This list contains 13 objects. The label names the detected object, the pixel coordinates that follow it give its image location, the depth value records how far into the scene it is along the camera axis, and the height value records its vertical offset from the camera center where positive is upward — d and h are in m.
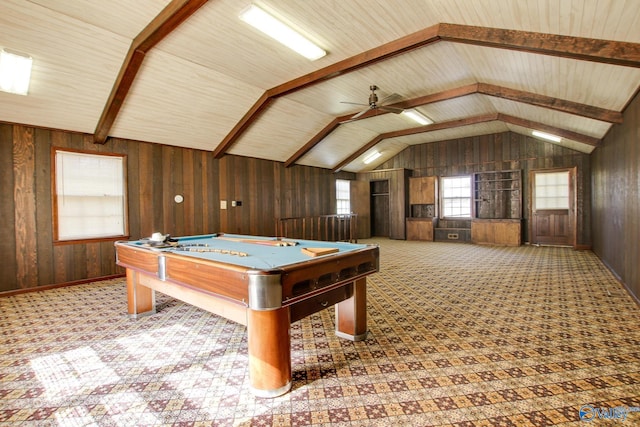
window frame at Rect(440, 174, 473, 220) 9.45 +0.30
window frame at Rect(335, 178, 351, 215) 10.77 +0.63
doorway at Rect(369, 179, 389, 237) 11.86 -0.06
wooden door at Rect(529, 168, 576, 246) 7.84 -0.05
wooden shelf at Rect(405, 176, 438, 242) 10.06 -0.04
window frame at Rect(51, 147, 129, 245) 4.84 +0.17
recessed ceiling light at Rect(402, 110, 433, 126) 7.05 +2.29
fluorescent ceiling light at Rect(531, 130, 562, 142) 7.08 +1.74
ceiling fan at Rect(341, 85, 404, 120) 5.42 +2.00
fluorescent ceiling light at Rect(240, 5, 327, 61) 3.35 +2.22
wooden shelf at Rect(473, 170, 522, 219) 8.83 +0.36
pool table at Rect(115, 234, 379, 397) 1.89 -0.55
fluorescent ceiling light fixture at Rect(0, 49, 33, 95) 3.57 +1.81
